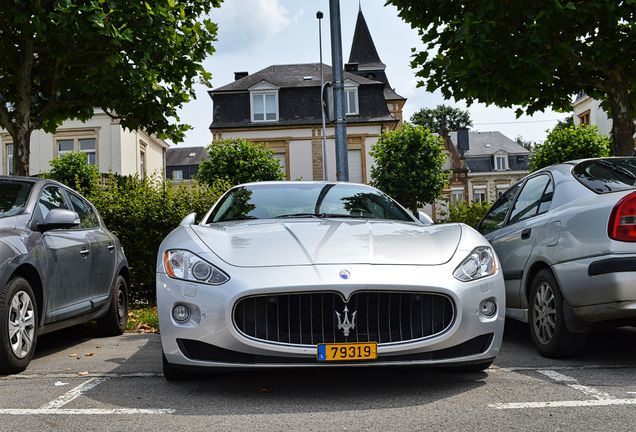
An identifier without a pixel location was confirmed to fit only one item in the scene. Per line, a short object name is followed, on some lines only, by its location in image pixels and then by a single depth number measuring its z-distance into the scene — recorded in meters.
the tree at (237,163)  37.56
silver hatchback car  4.74
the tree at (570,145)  38.00
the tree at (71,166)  35.31
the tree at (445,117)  82.38
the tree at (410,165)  39.72
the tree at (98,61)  9.39
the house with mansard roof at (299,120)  45.25
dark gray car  5.12
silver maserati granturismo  4.10
